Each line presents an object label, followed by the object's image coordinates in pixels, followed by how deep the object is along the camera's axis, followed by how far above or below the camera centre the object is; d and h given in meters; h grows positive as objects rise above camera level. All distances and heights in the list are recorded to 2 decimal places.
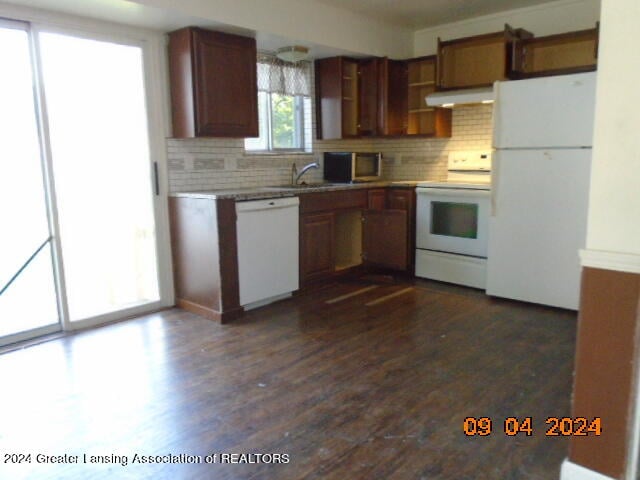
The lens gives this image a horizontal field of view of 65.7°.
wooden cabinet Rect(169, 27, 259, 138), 3.66 +0.60
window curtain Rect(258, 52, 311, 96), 4.52 +0.79
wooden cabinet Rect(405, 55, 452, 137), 4.90 +0.53
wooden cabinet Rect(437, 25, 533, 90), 4.22 +0.85
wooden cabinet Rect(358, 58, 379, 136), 5.01 +0.62
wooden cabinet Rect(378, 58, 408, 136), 4.96 +0.61
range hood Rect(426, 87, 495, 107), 4.22 +0.52
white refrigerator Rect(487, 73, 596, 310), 3.54 -0.23
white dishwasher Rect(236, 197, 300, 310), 3.76 -0.69
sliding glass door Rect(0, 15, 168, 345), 3.24 -0.15
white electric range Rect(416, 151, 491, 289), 4.29 -0.59
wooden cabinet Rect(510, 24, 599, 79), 3.97 +0.84
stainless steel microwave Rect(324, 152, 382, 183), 4.95 -0.08
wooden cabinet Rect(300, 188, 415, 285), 4.36 -0.69
